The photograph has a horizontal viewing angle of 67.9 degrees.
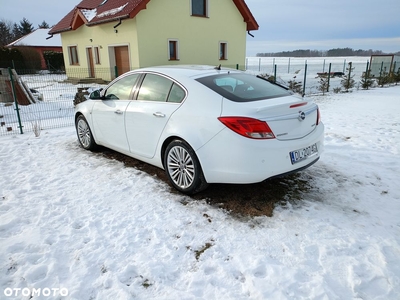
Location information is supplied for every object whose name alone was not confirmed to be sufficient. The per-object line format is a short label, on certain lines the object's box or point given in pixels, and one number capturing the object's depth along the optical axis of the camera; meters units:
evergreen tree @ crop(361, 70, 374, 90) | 16.52
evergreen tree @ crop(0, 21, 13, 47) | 57.98
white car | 3.04
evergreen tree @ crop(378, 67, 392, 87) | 18.06
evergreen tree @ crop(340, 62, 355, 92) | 15.73
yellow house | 16.09
